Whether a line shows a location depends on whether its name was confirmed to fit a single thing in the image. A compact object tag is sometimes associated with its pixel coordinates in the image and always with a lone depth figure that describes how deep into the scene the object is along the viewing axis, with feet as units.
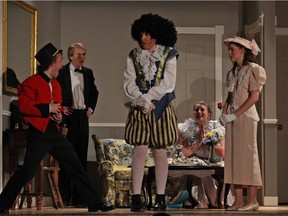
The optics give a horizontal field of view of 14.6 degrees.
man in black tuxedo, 40.34
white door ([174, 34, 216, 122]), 47.27
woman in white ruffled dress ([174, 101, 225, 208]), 39.02
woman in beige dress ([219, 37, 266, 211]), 32.13
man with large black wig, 30.25
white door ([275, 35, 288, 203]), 46.99
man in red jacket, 30.27
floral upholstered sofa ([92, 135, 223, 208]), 41.28
